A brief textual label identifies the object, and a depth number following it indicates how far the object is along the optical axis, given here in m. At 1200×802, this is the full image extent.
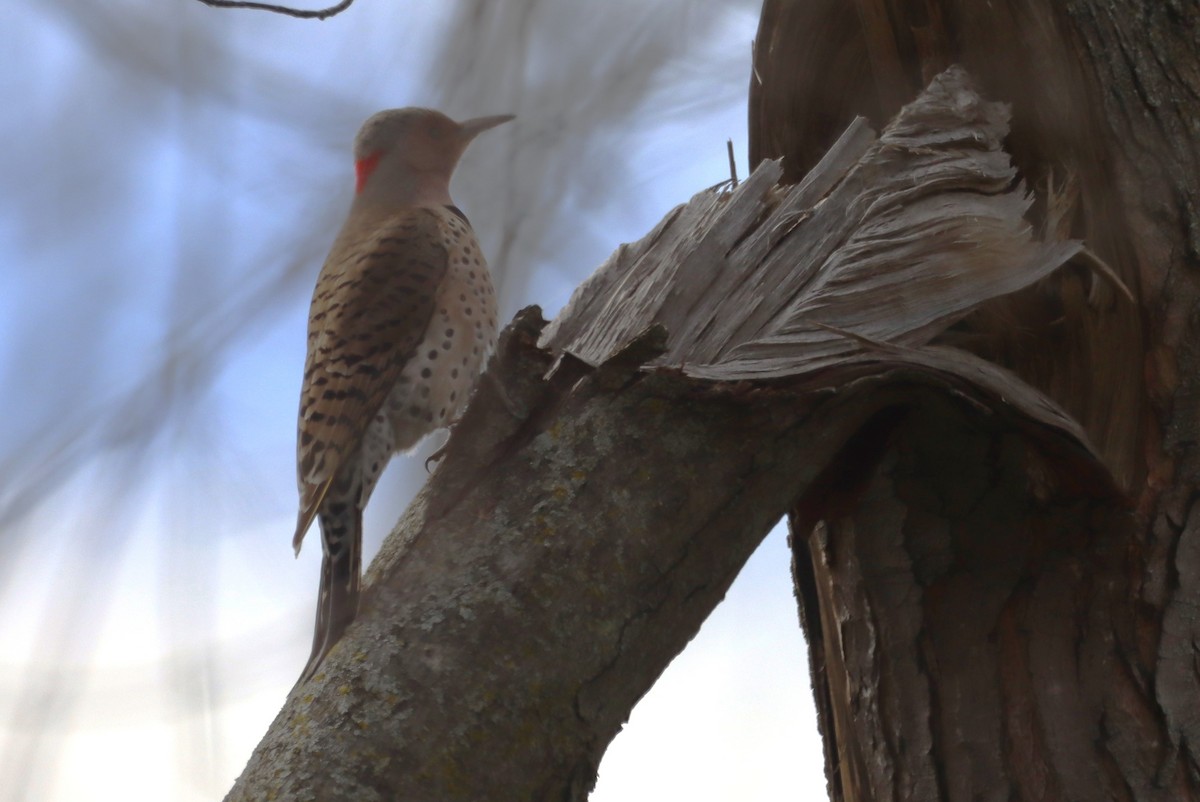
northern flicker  6.56
